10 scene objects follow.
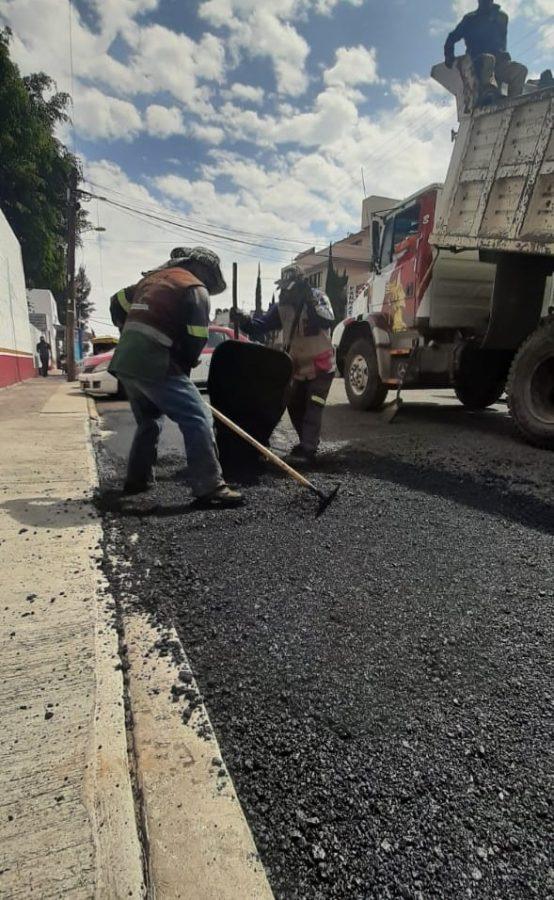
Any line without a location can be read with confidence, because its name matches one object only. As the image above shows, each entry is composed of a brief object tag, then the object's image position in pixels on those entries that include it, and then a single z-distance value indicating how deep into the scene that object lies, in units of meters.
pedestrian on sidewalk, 19.52
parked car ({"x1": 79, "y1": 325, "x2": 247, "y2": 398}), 9.98
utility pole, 18.06
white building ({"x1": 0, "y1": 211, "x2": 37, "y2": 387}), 11.99
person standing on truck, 4.84
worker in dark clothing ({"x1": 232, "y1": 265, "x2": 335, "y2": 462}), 4.31
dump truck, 4.43
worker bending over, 2.96
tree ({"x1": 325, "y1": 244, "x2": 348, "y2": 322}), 40.84
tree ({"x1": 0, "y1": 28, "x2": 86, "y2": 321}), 21.78
